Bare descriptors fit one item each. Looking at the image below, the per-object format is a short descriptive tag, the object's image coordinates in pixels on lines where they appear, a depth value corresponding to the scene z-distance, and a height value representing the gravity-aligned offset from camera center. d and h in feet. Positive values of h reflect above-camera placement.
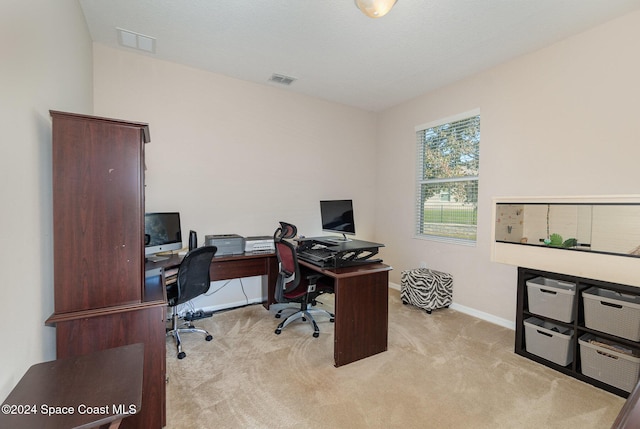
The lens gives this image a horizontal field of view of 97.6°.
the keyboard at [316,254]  8.34 -1.48
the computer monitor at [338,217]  10.20 -0.35
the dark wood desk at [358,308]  7.59 -2.84
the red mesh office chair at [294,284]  9.18 -2.68
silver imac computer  8.86 -0.86
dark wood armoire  4.57 -0.68
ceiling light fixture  6.11 +4.46
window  11.41 +1.29
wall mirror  6.52 -0.46
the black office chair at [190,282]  8.34 -2.37
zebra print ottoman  11.41 -3.38
